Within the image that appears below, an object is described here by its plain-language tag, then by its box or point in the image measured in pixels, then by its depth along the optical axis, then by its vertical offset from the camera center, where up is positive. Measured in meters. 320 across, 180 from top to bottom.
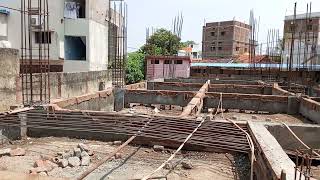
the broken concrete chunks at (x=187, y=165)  3.88 -1.41
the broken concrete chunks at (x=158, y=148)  4.56 -1.34
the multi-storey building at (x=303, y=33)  22.35 +4.69
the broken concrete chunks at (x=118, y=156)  4.22 -1.38
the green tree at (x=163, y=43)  23.50 +3.24
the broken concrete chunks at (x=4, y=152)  4.26 -1.35
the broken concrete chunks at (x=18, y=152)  4.29 -1.36
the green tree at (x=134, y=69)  17.72 +0.50
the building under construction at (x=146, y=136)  3.72 -1.18
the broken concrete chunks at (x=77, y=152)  4.15 -1.31
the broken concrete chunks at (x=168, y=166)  3.84 -1.42
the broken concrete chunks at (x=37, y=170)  3.59 -1.41
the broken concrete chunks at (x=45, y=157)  4.15 -1.41
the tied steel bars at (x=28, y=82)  8.26 -0.24
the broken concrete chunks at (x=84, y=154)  4.16 -1.34
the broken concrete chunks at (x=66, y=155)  4.11 -1.35
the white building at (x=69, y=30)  15.51 +2.90
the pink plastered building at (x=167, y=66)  19.10 +0.79
